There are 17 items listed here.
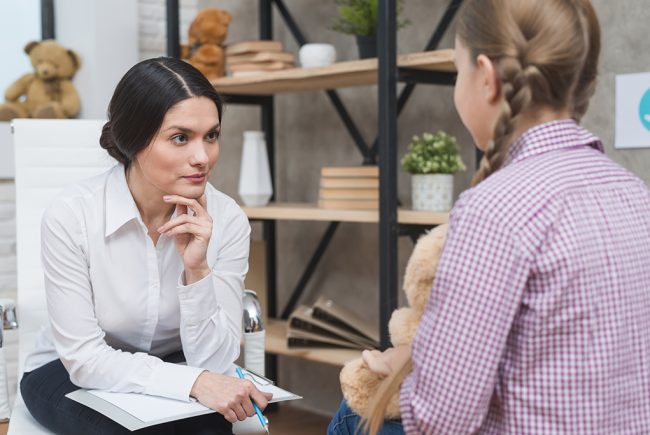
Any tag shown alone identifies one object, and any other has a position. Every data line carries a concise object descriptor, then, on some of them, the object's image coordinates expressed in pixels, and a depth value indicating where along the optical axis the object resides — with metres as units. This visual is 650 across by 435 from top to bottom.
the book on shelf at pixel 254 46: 2.65
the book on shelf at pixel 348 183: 2.38
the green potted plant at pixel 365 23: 2.41
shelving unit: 2.20
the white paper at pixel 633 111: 2.06
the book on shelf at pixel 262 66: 2.64
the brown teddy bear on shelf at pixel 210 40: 2.79
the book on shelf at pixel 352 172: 2.39
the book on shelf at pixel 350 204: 2.39
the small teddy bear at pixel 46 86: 3.05
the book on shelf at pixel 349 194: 2.39
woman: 1.45
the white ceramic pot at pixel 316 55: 2.53
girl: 0.83
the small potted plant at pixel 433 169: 2.24
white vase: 2.78
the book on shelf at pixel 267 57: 2.64
